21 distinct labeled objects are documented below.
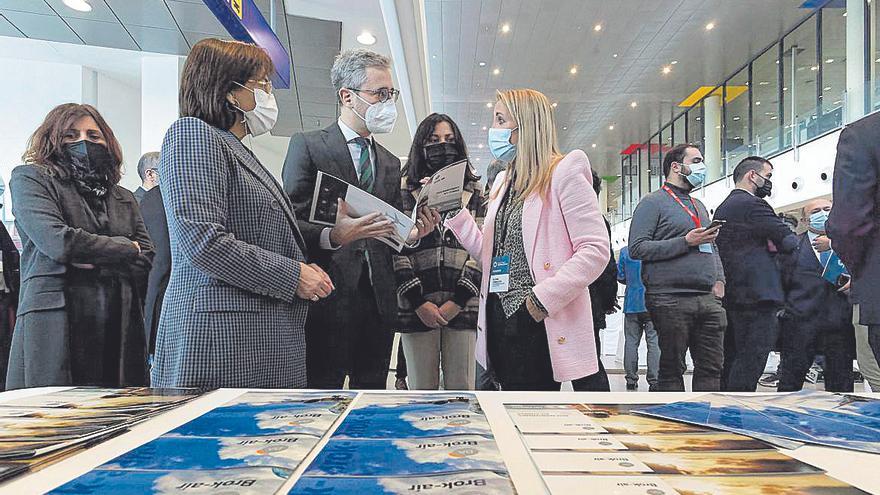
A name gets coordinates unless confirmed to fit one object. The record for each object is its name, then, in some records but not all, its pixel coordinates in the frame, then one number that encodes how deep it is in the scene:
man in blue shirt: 4.38
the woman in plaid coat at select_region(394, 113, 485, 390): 1.96
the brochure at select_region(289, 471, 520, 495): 0.48
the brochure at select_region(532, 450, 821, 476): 0.54
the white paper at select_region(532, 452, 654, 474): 0.54
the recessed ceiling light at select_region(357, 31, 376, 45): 5.55
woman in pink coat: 1.48
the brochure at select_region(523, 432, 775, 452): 0.61
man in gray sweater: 2.60
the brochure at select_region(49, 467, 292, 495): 0.48
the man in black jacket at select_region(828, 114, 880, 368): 1.71
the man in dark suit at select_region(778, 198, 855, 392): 3.36
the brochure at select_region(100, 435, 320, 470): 0.55
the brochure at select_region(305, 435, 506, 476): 0.53
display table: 0.51
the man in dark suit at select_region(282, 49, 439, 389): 1.60
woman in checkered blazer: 1.14
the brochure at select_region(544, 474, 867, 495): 0.49
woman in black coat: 1.76
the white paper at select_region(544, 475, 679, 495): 0.49
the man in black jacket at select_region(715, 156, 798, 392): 2.76
